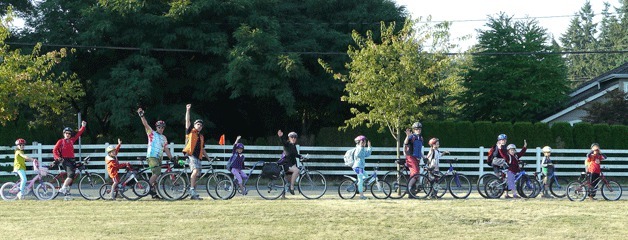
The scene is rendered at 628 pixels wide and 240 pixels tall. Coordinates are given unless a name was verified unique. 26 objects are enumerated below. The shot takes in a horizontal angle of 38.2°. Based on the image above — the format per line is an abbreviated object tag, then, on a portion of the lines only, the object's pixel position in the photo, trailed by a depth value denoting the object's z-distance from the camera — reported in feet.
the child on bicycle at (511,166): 69.72
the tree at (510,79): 148.15
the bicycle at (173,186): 64.93
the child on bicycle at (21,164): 65.62
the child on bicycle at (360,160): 68.28
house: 146.61
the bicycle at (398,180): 69.51
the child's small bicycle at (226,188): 66.64
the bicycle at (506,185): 70.18
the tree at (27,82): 90.12
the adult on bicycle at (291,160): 68.28
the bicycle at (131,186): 64.95
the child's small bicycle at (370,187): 68.74
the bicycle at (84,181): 66.03
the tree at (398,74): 77.00
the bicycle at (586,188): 70.90
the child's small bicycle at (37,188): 65.57
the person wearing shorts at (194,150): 65.10
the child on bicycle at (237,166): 67.56
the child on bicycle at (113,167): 64.80
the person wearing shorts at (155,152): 65.16
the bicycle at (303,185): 67.82
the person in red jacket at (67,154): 66.03
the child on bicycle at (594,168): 70.90
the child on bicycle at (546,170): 71.82
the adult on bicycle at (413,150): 69.36
